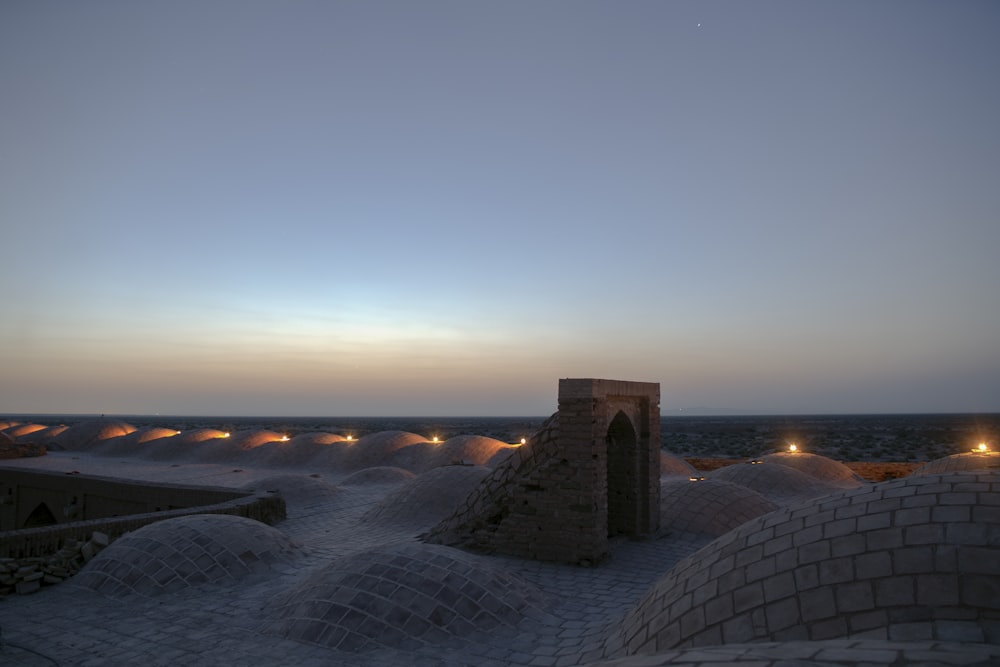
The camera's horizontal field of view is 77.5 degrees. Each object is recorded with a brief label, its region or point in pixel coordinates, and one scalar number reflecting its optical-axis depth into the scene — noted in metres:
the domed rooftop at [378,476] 22.05
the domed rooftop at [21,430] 47.83
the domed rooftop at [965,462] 15.05
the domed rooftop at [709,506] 12.68
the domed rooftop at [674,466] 22.48
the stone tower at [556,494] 10.27
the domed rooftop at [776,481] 17.53
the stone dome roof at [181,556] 8.98
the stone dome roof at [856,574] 4.05
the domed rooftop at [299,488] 18.20
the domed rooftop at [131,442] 36.41
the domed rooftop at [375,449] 28.08
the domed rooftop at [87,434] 40.34
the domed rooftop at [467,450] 26.20
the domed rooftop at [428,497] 14.42
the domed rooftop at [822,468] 20.47
